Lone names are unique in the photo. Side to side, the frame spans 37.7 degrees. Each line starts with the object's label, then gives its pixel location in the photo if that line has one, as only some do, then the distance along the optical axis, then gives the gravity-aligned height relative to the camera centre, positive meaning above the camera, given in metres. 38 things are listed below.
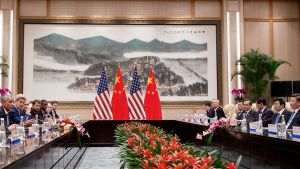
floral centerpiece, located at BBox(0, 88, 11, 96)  10.93 +0.09
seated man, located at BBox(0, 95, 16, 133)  5.54 -0.14
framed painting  12.38 +1.09
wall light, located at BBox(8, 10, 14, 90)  11.88 +1.13
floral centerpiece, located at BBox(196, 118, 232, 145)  5.45 -0.40
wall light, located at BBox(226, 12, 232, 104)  12.34 +0.67
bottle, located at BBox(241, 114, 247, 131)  5.74 -0.43
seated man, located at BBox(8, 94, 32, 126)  6.03 -0.25
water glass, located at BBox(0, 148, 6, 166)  2.32 -0.36
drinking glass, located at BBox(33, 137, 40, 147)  3.47 -0.40
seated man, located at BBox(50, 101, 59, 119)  9.63 -0.27
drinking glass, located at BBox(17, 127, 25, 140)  3.67 -0.33
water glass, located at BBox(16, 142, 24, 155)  2.79 -0.37
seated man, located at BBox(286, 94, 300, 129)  5.63 -0.28
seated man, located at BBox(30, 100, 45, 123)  7.68 -0.28
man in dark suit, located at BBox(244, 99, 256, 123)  7.47 -0.33
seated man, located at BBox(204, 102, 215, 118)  9.37 -0.40
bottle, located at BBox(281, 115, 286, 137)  4.26 -0.36
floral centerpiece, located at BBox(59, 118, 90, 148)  5.73 -0.44
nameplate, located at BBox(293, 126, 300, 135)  3.80 -0.34
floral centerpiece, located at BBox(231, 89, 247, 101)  11.77 -0.02
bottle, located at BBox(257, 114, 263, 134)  4.89 -0.39
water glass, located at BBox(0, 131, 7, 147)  3.10 -0.32
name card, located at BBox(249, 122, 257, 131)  5.05 -0.39
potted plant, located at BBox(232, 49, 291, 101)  11.97 +0.63
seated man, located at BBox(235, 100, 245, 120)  8.10 -0.36
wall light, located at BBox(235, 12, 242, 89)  12.34 +1.30
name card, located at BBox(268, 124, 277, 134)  4.39 -0.37
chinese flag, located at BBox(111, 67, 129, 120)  11.09 -0.23
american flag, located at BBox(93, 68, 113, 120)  10.76 -0.25
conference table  2.96 -0.54
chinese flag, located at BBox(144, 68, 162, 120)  11.23 -0.23
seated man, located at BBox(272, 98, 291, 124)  6.21 -0.26
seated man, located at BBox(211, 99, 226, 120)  9.03 -0.36
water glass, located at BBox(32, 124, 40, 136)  4.49 -0.36
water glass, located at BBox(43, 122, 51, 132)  5.09 -0.38
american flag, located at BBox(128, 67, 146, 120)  10.88 -0.22
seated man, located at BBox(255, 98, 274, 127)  6.78 -0.32
